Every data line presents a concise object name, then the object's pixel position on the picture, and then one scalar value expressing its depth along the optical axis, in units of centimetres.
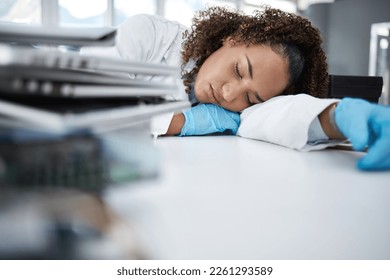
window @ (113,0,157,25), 288
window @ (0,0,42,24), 236
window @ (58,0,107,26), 260
